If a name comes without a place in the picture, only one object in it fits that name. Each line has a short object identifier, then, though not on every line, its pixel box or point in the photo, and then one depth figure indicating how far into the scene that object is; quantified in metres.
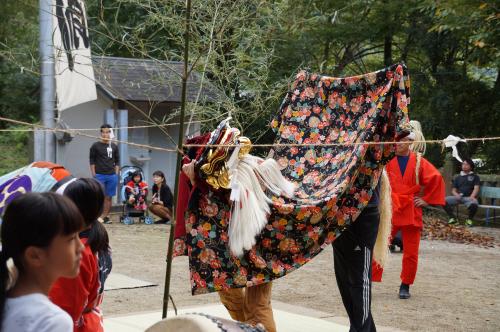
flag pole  10.38
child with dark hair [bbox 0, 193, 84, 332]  2.14
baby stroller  13.61
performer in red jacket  7.40
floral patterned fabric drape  4.87
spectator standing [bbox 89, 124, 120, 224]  13.12
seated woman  13.59
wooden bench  14.69
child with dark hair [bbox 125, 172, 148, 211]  13.59
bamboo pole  3.69
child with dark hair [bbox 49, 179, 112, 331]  3.07
